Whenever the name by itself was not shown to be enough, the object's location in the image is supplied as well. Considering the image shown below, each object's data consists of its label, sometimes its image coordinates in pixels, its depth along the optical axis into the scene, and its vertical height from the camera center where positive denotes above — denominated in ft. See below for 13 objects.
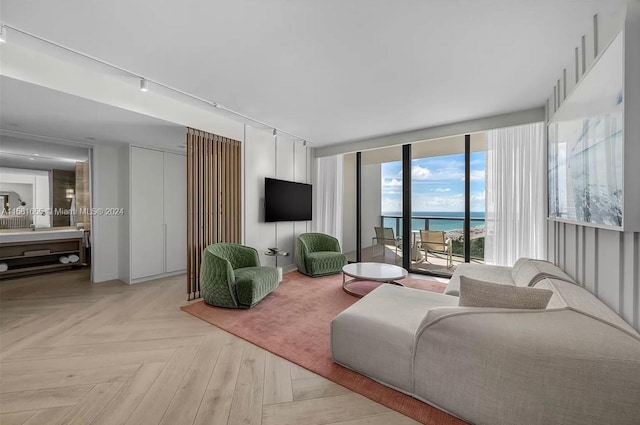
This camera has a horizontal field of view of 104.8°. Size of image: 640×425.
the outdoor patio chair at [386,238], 16.93 -1.94
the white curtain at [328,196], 18.20 +1.08
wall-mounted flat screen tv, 14.69 +0.64
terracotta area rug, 5.21 -3.94
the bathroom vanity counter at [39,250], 13.87 -2.43
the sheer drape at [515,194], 11.16 +0.76
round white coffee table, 10.69 -2.87
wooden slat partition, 11.16 +0.78
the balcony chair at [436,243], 15.47 -2.07
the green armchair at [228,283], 9.71 -2.94
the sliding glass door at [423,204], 13.34 +0.45
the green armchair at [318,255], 14.35 -2.68
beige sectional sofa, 3.63 -2.63
